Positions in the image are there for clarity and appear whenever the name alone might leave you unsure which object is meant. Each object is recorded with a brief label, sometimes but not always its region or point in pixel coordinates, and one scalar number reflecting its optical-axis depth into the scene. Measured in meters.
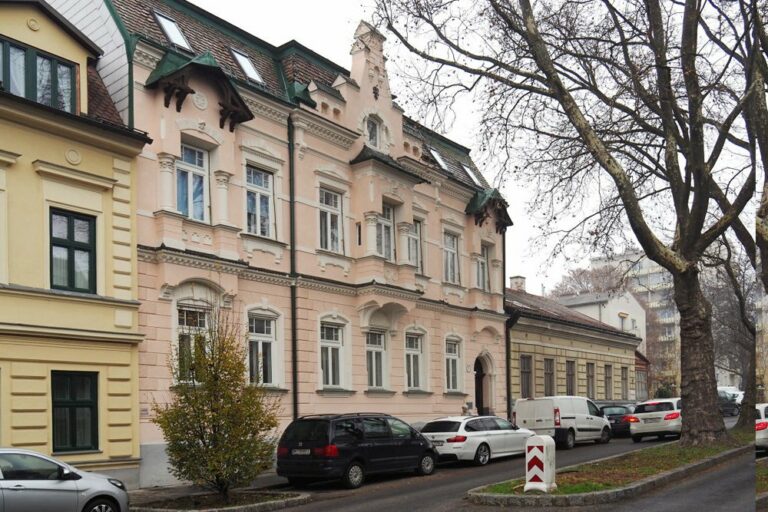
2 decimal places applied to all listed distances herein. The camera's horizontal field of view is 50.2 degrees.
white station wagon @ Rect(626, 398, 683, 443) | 29.17
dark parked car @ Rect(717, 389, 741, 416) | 49.57
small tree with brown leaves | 14.72
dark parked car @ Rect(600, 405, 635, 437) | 34.12
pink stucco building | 19.12
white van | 27.47
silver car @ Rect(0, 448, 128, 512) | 11.72
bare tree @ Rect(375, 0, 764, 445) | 17.61
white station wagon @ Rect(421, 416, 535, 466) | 21.66
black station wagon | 17.44
